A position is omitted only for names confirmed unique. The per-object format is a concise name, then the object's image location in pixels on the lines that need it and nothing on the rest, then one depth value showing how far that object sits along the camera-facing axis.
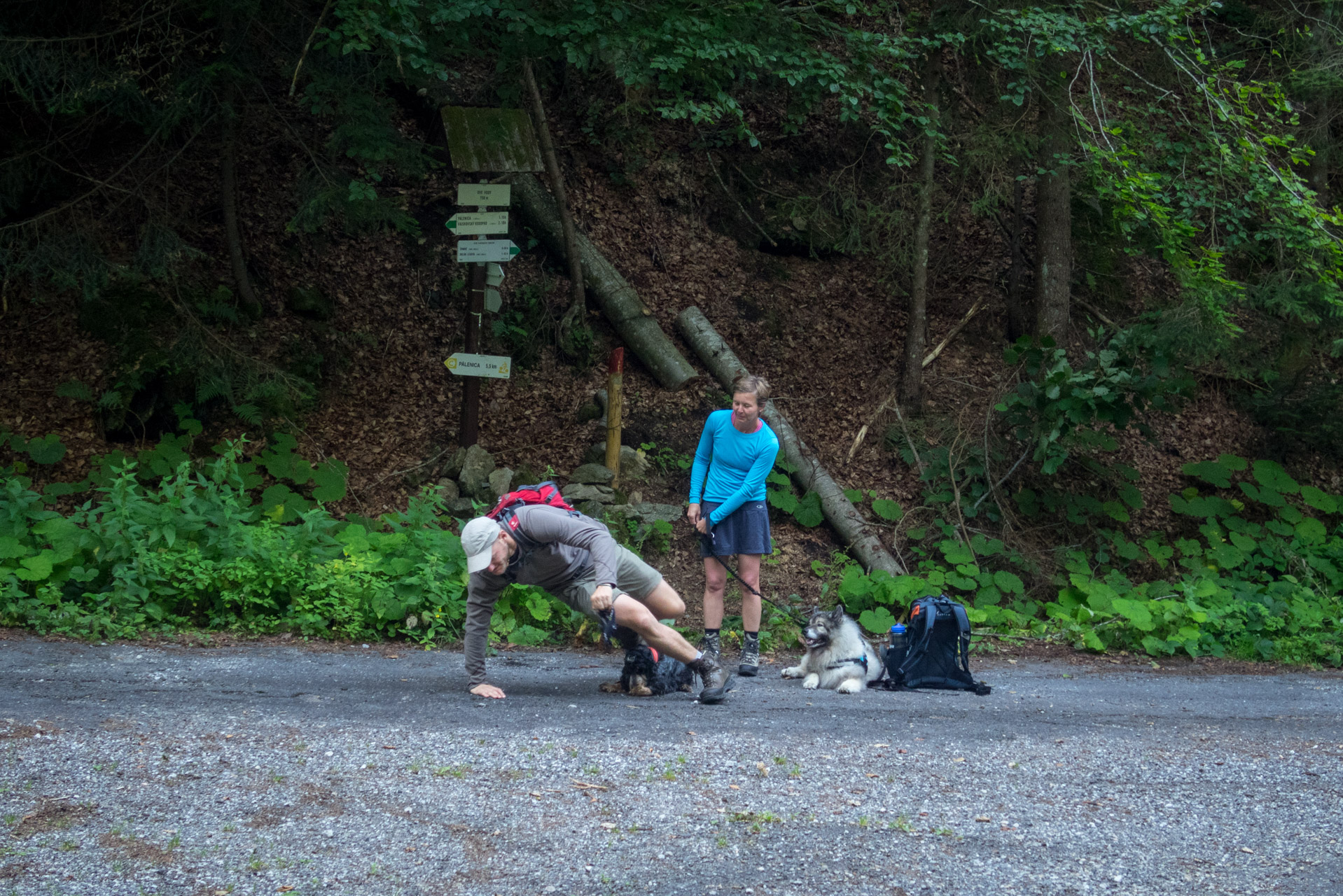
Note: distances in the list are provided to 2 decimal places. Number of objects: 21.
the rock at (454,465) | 10.21
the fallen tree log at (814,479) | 10.27
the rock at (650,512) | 9.73
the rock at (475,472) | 10.10
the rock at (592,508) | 9.58
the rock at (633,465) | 10.63
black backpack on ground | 6.52
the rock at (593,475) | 10.04
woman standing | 6.58
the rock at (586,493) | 9.80
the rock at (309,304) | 11.43
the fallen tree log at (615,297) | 11.74
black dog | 5.98
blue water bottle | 6.61
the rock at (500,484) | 10.12
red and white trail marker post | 9.80
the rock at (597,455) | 10.80
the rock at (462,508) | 9.79
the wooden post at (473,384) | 9.86
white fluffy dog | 6.50
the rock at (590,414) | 11.55
